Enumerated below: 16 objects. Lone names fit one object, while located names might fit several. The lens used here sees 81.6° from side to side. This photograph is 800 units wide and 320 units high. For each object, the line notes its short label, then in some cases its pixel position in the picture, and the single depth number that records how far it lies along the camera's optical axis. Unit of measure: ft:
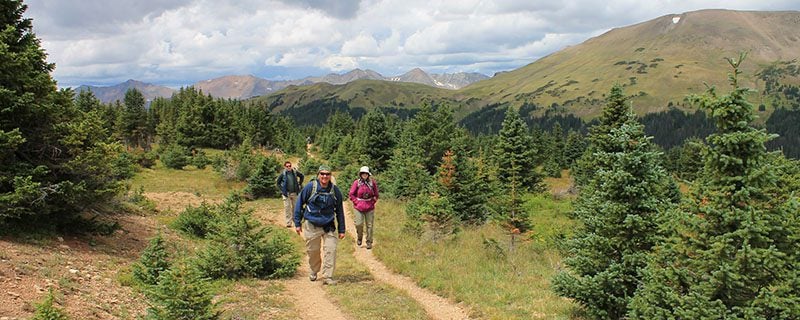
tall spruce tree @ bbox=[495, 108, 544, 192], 110.11
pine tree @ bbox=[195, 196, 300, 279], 37.32
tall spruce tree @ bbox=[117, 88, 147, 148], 224.94
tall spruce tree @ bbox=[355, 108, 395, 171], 130.00
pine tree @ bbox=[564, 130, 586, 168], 262.88
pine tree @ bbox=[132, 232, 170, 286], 30.86
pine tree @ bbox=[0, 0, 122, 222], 36.11
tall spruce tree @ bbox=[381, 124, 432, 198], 93.09
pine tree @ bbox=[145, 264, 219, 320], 20.29
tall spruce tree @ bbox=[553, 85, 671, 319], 27.94
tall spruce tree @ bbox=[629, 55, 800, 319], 19.38
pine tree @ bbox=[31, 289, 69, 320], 17.54
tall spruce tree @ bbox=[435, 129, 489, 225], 75.82
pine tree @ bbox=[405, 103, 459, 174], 117.60
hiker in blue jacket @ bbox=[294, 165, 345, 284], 36.09
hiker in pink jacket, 47.09
